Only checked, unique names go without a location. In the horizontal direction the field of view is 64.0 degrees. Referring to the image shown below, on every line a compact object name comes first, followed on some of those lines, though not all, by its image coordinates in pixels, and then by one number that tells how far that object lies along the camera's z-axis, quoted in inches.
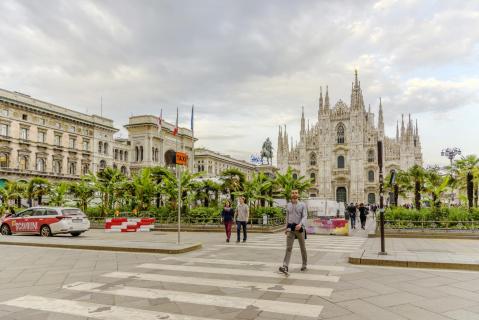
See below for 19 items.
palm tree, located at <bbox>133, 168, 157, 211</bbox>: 1063.0
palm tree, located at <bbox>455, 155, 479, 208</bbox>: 877.2
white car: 705.0
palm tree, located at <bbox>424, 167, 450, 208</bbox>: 844.6
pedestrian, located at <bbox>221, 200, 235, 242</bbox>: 613.9
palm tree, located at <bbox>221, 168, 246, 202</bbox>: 1019.3
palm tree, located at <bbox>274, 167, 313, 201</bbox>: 992.2
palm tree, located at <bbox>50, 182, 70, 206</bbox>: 1214.9
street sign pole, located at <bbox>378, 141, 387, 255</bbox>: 422.6
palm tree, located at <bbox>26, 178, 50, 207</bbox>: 1263.5
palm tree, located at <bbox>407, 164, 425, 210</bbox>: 1049.3
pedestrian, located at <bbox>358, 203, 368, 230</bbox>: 1005.8
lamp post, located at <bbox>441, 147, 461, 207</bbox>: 1791.3
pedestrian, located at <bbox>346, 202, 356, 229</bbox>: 1071.4
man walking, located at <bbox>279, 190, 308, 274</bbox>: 340.8
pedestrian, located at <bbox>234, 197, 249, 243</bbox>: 609.9
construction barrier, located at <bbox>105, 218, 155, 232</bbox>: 883.4
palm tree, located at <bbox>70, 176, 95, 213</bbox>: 1195.3
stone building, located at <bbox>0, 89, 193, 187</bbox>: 1995.6
